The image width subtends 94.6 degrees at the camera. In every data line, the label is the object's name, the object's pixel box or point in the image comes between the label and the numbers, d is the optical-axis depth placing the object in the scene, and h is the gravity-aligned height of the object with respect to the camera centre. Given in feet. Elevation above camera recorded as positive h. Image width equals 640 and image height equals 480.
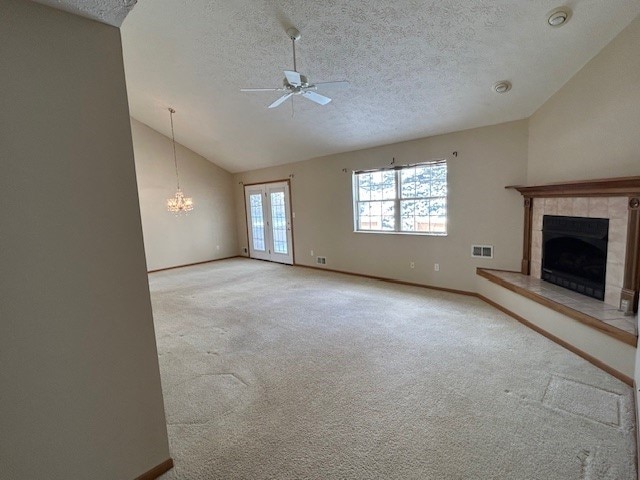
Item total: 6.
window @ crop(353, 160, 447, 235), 16.02 +0.47
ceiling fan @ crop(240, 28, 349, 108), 8.80 +3.92
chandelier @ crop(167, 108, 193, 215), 20.77 +0.93
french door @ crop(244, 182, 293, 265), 24.50 -0.73
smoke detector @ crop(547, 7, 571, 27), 8.18 +5.15
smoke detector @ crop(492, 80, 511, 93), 11.28 +4.50
